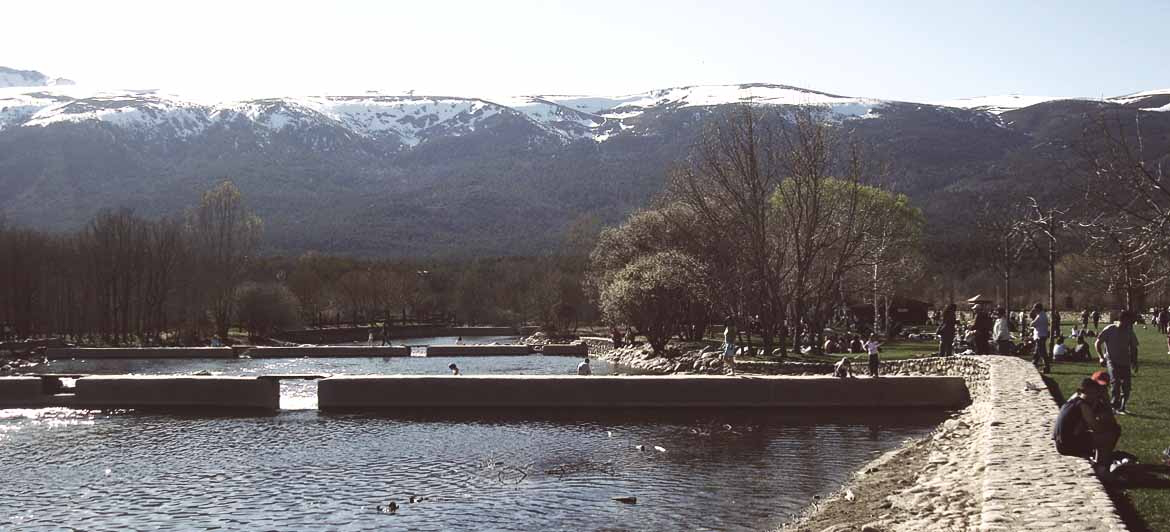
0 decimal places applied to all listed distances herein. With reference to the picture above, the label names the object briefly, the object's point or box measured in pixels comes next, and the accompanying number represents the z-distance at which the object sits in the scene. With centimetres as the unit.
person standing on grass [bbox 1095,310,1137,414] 2062
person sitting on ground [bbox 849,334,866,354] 4725
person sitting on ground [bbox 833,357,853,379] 3362
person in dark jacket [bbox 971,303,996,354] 3591
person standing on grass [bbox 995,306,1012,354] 3666
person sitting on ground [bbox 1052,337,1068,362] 3522
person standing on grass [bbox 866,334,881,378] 3375
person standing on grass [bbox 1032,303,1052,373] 3111
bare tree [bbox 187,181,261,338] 9050
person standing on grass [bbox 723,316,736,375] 4178
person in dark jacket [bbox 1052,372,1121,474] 1552
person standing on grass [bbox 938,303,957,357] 3594
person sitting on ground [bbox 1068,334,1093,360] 3531
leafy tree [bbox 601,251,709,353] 5731
